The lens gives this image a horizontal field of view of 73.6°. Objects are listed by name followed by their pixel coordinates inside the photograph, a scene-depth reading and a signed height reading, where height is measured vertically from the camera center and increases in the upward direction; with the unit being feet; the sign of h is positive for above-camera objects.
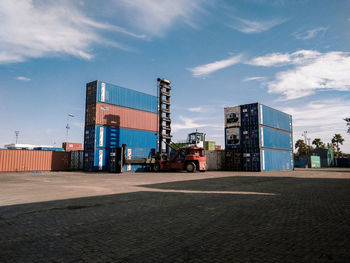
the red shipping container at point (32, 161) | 83.76 -2.12
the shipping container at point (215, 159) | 109.41 -1.64
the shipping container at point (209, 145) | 158.57 +7.17
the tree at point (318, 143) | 276.35 +15.46
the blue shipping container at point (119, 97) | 86.79 +23.59
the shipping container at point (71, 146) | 232.34 +9.51
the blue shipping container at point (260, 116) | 94.27 +16.88
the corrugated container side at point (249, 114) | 94.32 +17.01
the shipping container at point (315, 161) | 173.74 -4.00
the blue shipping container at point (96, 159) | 85.10 -1.39
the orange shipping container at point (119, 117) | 86.02 +15.13
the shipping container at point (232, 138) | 100.14 +7.72
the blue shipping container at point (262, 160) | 93.20 -1.69
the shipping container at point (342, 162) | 185.26 -4.82
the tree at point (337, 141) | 265.73 +17.18
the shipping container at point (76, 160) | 101.45 -2.07
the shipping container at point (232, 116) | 100.12 +17.00
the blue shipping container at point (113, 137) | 85.71 +7.01
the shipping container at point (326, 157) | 193.49 -0.89
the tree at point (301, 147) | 261.73 +10.07
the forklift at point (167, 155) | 84.74 +0.19
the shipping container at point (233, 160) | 100.32 -1.84
